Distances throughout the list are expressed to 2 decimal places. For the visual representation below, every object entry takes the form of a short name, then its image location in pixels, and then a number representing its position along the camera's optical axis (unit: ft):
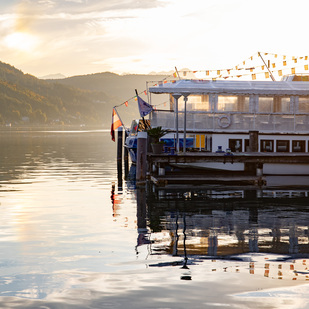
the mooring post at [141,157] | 89.92
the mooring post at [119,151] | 138.54
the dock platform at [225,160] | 87.81
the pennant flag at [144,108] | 121.09
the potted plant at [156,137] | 91.04
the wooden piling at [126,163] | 129.37
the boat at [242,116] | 105.70
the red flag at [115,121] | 172.33
